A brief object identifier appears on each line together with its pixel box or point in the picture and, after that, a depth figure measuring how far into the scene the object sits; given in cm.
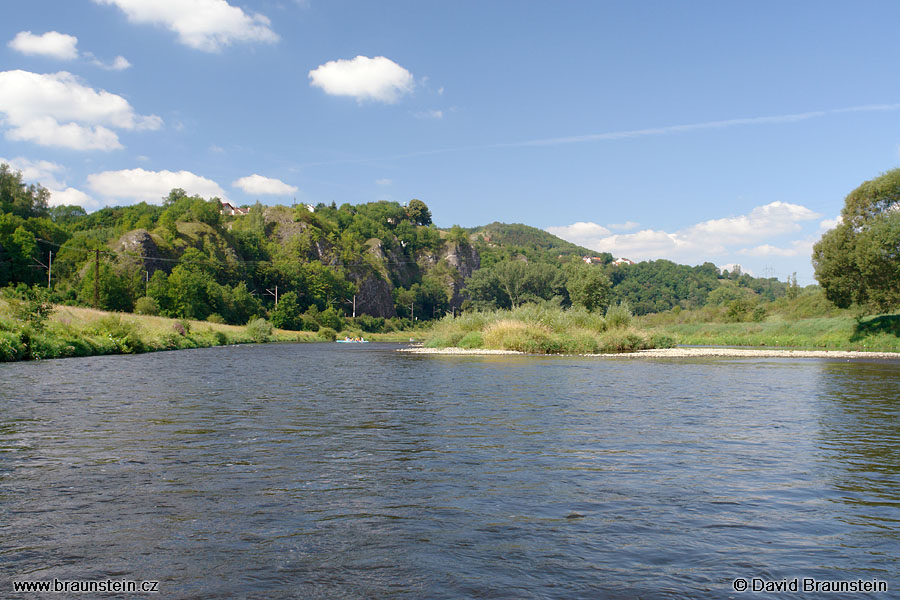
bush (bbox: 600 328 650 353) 4838
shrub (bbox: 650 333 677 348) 5246
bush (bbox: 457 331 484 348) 5331
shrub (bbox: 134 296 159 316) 8006
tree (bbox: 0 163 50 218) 11288
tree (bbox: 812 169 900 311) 5162
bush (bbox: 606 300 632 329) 5066
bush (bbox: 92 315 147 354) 4295
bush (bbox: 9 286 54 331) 3647
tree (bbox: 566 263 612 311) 8188
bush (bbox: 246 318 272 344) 8364
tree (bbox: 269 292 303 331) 11956
